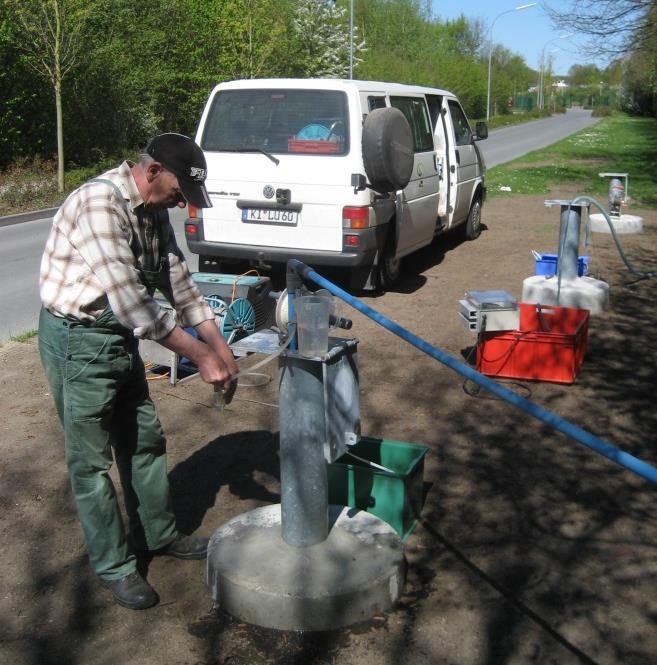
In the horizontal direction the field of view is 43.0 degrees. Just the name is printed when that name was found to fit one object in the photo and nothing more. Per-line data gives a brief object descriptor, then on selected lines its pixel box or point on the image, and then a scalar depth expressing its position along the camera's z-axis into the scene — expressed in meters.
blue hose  2.40
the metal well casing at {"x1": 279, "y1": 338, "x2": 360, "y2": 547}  3.29
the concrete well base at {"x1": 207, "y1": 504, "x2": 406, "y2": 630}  3.23
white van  7.76
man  3.00
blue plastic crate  8.67
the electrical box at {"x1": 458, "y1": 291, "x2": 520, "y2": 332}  6.10
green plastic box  3.85
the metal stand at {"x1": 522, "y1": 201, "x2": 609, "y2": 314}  7.89
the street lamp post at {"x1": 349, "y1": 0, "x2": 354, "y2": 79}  31.29
